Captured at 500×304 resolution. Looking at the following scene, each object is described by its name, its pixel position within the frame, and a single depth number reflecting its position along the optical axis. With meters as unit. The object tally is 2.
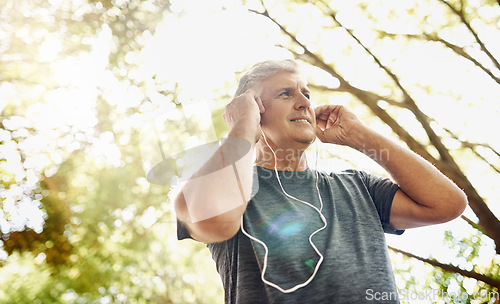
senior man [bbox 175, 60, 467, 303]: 1.04
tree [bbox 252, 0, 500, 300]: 2.75
